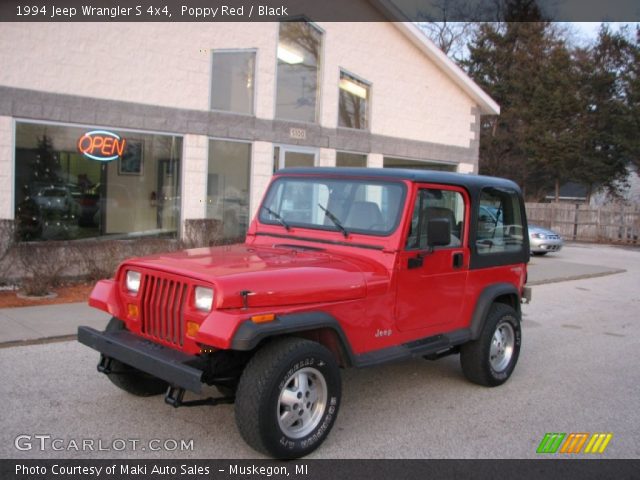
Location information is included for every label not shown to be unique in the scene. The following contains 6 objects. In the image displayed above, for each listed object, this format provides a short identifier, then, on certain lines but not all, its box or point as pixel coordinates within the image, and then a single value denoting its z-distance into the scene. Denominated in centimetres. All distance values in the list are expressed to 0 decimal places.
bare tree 4231
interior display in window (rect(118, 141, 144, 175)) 1145
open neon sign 1091
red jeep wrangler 396
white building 1035
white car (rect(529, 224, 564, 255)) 1947
